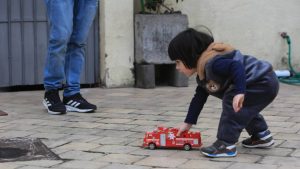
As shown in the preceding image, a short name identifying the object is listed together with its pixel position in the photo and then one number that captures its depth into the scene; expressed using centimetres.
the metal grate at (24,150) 538
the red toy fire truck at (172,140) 562
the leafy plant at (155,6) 1016
